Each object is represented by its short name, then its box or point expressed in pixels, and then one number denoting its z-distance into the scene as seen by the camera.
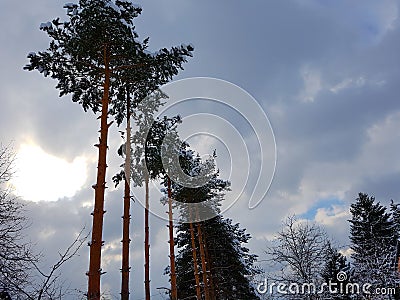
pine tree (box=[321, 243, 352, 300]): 18.56
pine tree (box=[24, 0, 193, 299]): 11.22
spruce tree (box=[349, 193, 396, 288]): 22.52
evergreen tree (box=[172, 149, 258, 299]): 21.81
